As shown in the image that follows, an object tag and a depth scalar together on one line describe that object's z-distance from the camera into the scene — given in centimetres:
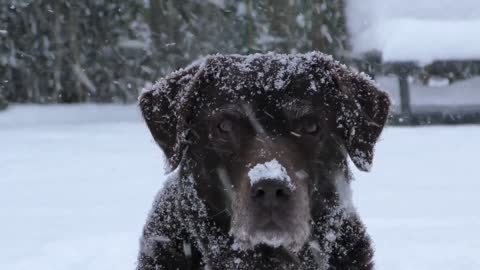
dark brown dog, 299
